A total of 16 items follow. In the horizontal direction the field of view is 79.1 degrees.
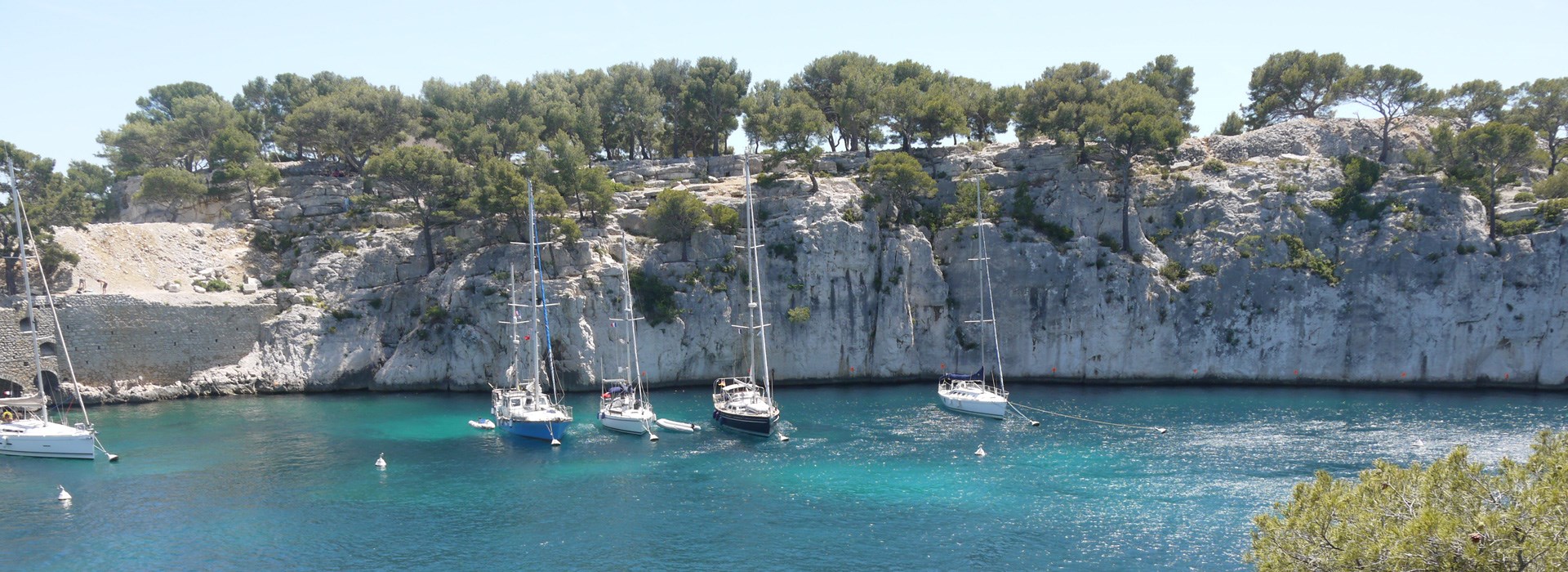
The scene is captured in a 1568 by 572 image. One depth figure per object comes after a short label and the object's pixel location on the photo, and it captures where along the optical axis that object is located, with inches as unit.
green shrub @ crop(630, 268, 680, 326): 3184.1
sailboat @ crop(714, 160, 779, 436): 2430.7
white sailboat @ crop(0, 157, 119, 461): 2250.2
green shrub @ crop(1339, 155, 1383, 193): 3253.0
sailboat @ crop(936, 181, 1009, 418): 2674.7
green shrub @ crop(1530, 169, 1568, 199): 3024.1
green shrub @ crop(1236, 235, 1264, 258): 3166.8
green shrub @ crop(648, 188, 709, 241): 3262.8
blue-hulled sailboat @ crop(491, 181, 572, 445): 2418.8
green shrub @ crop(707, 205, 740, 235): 3346.5
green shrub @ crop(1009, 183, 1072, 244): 3373.5
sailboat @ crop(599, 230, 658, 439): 2496.3
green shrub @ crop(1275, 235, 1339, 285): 3075.8
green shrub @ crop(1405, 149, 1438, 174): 3243.1
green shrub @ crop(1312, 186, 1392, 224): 3181.6
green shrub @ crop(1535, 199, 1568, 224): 2945.4
